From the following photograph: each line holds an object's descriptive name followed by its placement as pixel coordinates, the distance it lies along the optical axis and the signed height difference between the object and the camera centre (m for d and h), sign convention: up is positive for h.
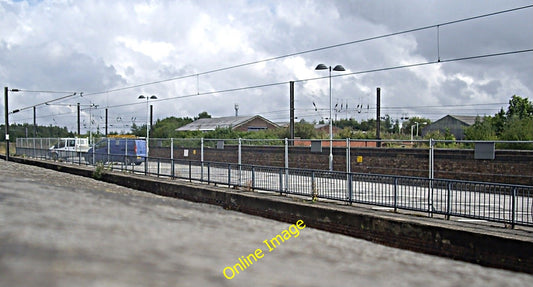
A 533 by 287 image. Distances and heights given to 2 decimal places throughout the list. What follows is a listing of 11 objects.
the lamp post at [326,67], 26.66 +3.83
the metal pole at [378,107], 38.94 +2.43
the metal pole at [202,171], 20.40 -1.39
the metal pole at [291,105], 38.78 +2.57
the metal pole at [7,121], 45.75 +1.63
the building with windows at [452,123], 82.76 +2.39
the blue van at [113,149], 31.81 -0.76
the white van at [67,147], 37.46 -0.82
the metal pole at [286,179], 16.15 -1.38
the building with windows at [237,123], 85.12 +2.58
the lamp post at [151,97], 43.66 +3.64
